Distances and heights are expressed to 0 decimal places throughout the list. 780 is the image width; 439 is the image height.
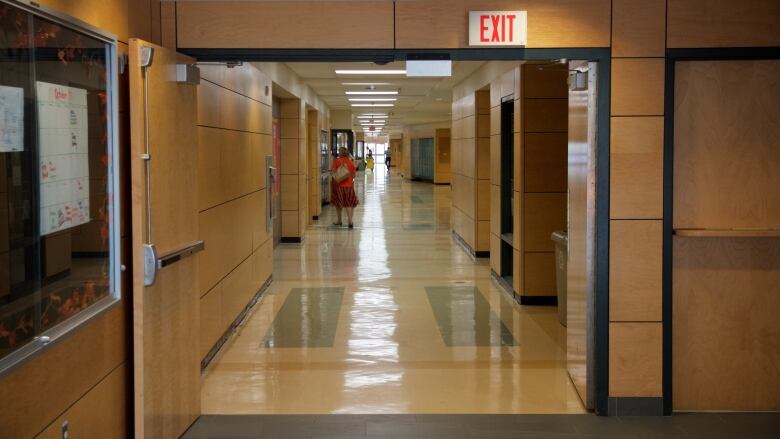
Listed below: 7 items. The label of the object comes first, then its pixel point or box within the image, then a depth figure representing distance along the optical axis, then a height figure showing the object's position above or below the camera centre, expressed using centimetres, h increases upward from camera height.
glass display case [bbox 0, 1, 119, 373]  283 -1
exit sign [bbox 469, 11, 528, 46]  470 +84
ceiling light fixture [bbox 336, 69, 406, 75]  1153 +148
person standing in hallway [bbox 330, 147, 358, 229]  1593 -34
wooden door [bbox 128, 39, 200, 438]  385 -33
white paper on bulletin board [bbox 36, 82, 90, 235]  314 +7
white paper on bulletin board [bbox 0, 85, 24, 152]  273 +19
